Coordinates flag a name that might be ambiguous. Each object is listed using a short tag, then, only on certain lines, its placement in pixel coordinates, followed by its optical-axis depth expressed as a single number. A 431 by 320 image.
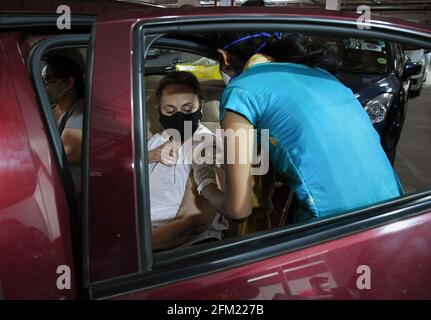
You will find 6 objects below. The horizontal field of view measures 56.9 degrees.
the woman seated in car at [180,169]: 1.68
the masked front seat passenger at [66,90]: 1.74
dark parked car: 3.50
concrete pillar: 8.58
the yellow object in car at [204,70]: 3.05
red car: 0.96
